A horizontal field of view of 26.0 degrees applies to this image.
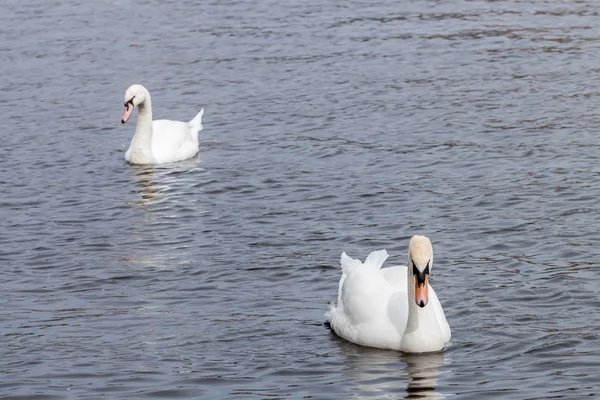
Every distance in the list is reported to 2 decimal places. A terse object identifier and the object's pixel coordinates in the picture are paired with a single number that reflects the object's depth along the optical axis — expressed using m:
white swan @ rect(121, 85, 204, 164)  19.09
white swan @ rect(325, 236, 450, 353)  10.53
